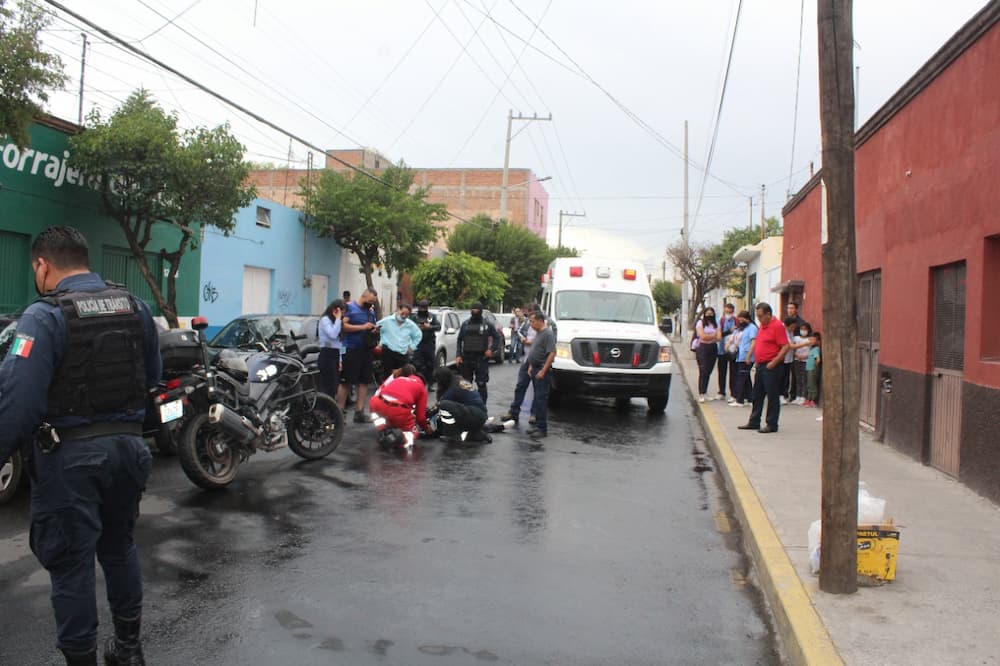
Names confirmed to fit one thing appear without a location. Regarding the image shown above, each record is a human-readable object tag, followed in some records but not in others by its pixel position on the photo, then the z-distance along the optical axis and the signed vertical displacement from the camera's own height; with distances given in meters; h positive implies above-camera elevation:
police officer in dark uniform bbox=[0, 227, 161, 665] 3.60 -0.47
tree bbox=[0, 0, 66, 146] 10.55 +3.11
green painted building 14.60 +2.01
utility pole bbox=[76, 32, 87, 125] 15.51 +4.68
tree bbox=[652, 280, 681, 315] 85.12 +4.20
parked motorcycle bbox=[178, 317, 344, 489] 7.50 -0.87
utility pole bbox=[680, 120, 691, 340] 37.53 +1.60
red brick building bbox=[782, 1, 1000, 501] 7.78 +0.94
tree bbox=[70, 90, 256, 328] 15.65 +2.83
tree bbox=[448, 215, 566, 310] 44.50 +4.37
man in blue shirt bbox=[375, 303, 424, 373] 12.59 -0.12
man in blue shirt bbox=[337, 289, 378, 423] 12.42 -0.36
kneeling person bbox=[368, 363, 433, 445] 10.46 -0.89
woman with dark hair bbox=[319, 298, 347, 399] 12.57 -0.28
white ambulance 14.17 -0.16
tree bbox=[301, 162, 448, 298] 27.48 +3.60
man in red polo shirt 11.70 -0.24
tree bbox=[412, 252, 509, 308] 32.72 +1.93
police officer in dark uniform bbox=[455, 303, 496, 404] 13.68 -0.24
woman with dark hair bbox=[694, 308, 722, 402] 16.14 -0.12
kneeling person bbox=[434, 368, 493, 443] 10.91 -0.98
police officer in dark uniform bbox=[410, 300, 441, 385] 14.68 -0.17
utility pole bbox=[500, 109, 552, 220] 38.63 +7.94
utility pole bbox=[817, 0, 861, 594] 5.04 +0.13
